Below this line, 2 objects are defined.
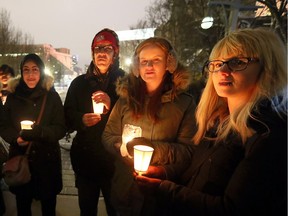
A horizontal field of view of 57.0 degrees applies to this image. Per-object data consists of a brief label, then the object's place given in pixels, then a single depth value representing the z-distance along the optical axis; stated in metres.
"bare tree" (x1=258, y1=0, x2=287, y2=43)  7.92
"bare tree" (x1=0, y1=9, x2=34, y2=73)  27.75
